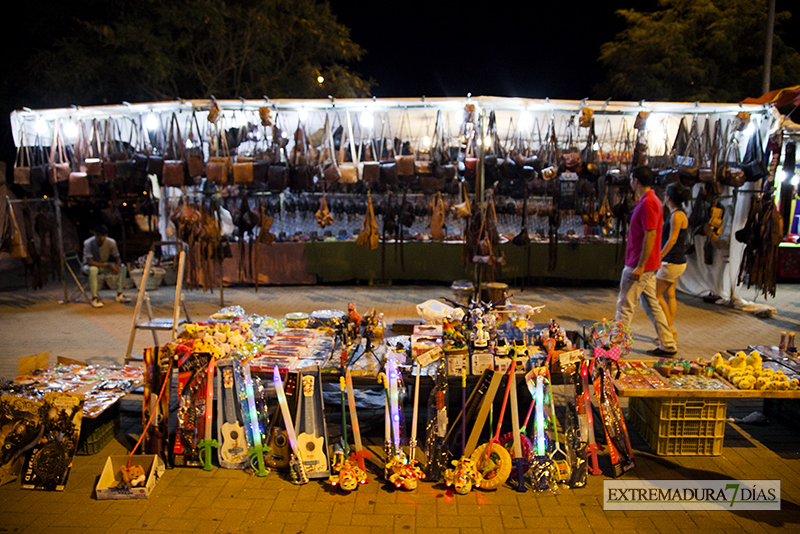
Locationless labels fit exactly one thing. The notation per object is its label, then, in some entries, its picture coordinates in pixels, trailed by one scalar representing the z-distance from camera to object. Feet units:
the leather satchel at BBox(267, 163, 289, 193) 21.56
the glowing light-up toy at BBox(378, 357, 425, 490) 10.53
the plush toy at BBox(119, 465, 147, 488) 10.43
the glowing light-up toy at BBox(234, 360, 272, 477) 11.26
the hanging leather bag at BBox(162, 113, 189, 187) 21.48
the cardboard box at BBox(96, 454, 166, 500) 10.30
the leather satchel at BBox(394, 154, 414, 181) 20.88
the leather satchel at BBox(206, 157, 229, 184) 21.22
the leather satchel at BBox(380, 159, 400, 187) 21.12
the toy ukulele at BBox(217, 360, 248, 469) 11.41
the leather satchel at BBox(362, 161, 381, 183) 21.44
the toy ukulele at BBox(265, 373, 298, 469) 11.37
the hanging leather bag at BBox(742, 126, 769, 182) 21.80
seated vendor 28.30
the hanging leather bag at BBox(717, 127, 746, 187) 22.21
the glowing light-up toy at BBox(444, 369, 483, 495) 10.39
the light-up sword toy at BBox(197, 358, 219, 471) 11.32
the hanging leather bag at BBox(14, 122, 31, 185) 24.16
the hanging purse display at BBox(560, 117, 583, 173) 22.16
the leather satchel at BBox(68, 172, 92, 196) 23.00
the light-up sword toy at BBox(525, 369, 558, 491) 10.49
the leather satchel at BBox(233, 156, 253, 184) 21.39
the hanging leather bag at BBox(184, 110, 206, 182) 21.42
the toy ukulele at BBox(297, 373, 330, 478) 11.03
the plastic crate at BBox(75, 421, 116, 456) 12.00
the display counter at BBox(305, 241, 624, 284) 32.35
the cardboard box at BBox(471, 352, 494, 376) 11.19
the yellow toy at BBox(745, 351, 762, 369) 12.52
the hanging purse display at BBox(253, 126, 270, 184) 21.52
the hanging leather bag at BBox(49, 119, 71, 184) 23.53
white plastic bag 14.99
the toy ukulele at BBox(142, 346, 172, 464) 11.50
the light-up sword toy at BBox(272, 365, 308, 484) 10.85
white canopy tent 20.25
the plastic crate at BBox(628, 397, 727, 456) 11.73
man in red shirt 16.06
